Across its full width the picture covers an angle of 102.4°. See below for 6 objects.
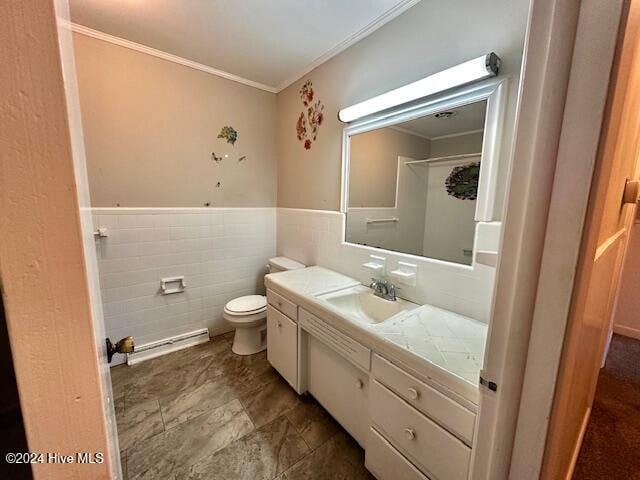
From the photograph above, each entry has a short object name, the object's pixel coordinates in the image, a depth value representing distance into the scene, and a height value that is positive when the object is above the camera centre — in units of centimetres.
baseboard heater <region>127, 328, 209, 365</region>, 202 -120
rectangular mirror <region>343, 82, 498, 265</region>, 120 +16
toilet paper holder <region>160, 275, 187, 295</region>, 211 -69
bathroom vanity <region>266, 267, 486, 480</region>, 86 -68
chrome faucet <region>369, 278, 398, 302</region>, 151 -50
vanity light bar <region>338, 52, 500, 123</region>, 108 +59
